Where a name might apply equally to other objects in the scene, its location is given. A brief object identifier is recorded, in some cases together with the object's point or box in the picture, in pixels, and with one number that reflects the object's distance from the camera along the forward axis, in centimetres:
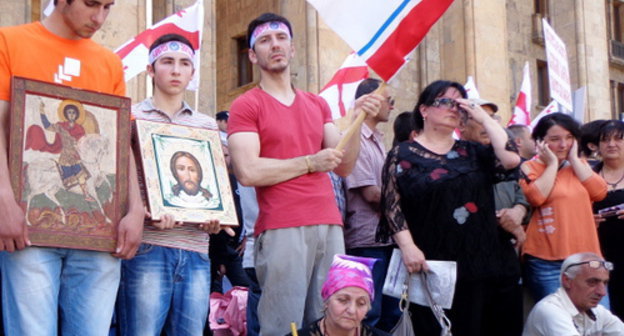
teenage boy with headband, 490
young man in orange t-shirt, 421
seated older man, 650
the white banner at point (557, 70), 1097
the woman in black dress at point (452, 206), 586
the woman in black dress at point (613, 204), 767
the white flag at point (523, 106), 1163
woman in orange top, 693
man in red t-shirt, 508
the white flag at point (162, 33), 908
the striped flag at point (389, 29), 563
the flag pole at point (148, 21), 1300
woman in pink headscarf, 519
